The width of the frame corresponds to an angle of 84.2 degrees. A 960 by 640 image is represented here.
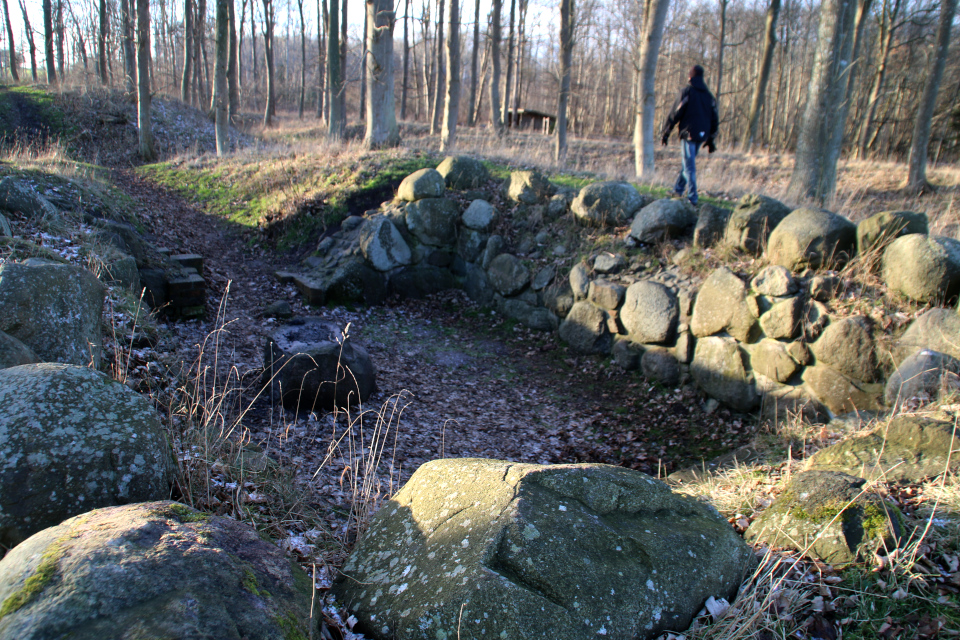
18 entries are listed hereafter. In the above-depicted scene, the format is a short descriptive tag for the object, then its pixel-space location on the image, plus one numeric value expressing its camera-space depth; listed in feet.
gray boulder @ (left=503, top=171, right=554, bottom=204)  28.99
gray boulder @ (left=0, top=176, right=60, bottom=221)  21.27
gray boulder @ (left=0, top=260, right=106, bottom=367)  11.71
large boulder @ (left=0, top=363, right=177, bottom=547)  6.98
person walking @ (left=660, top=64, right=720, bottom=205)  26.15
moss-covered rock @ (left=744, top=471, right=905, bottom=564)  8.16
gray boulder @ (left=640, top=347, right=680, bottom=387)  20.66
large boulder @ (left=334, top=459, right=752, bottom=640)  6.21
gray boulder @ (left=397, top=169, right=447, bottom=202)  29.68
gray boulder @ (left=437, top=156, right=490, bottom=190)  31.07
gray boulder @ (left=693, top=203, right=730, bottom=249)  21.95
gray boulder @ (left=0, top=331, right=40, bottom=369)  9.69
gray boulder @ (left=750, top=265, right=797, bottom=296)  18.34
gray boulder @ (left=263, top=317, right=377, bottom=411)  16.93
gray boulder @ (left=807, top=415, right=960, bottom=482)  10.76
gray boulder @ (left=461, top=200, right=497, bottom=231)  28.91
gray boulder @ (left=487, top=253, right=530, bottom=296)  26.66
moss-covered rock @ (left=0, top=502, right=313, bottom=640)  4.69
